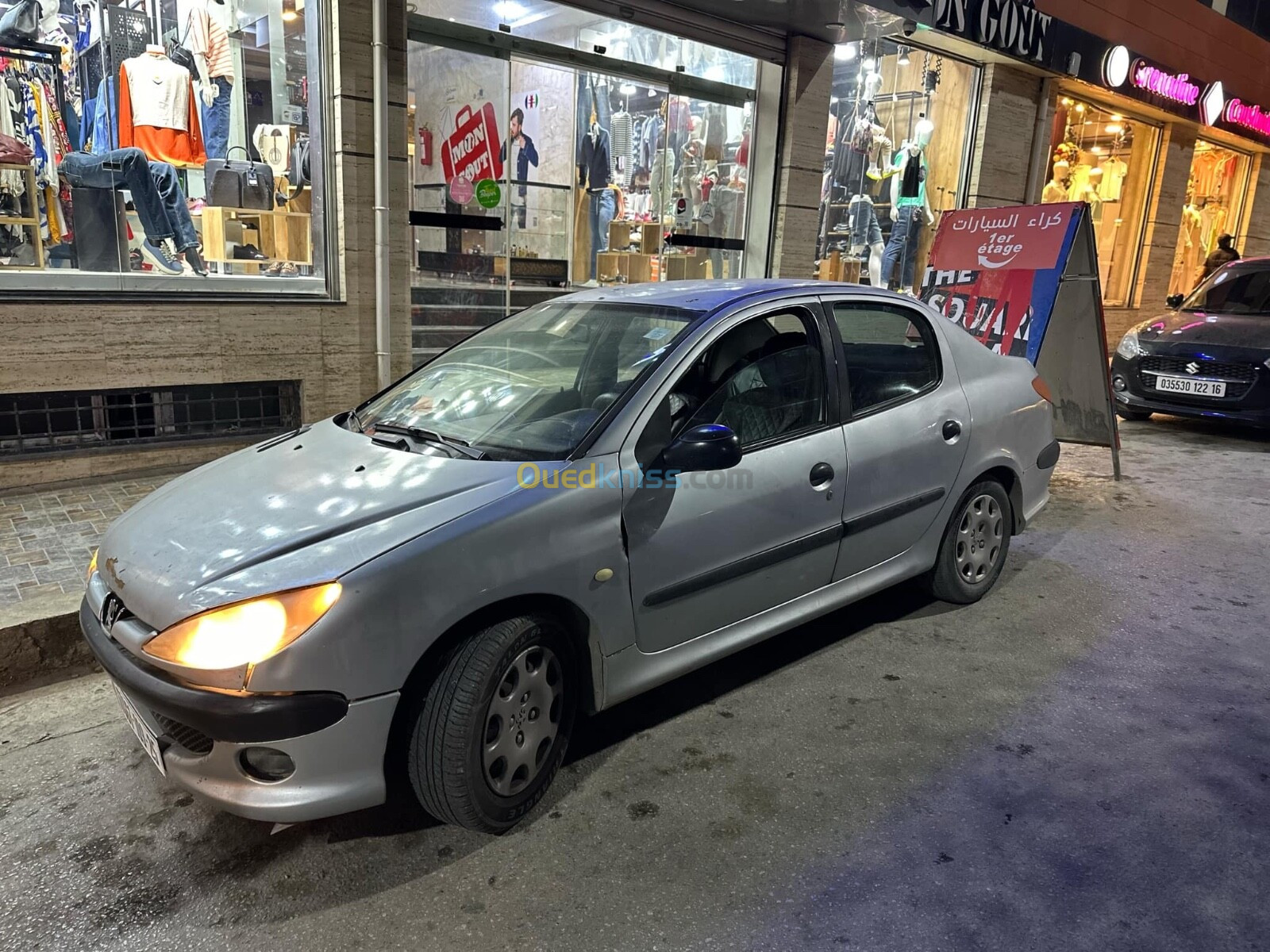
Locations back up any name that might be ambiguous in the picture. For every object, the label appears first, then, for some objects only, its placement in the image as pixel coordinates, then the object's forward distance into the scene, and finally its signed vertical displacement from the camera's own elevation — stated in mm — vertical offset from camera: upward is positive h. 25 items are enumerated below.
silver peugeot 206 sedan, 2283 -839
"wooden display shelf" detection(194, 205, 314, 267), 6543 +41
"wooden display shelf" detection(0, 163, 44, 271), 5594 +11
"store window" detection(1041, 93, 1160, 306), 13289 +1694
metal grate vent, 5484 -1181
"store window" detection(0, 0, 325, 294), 5688 +551
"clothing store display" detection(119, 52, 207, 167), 6074 +787
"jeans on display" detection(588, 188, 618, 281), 9570 +412
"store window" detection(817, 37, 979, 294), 10656 +1400
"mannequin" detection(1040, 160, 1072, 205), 13352 +1415
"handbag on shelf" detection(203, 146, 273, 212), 6496 +360
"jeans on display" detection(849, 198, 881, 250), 11094 +557
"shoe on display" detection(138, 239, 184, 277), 6070 -187
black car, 8383 -612
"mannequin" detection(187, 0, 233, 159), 6324 +1096
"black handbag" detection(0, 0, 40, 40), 5465 +1185
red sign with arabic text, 6656 +312
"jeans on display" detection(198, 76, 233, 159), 6422 +776
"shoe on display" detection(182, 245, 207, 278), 6230 -196
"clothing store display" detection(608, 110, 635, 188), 9320 +1150
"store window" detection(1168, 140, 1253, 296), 16453 +1559
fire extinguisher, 7562 +821
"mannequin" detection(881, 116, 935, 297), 11320 +832
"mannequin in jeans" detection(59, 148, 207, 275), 5984 +249
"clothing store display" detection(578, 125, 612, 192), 9305 +961
